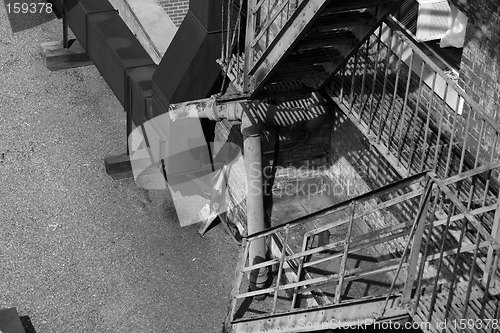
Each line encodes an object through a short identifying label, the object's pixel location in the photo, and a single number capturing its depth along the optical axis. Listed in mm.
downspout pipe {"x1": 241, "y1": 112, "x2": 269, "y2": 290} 10438
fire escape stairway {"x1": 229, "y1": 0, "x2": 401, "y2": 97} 8594
